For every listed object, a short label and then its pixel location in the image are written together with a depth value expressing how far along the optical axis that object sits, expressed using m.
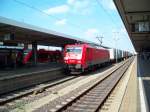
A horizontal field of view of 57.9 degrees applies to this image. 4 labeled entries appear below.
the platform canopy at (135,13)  8.21
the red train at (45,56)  23.79
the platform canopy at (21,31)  11.50
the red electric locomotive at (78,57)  12.36
